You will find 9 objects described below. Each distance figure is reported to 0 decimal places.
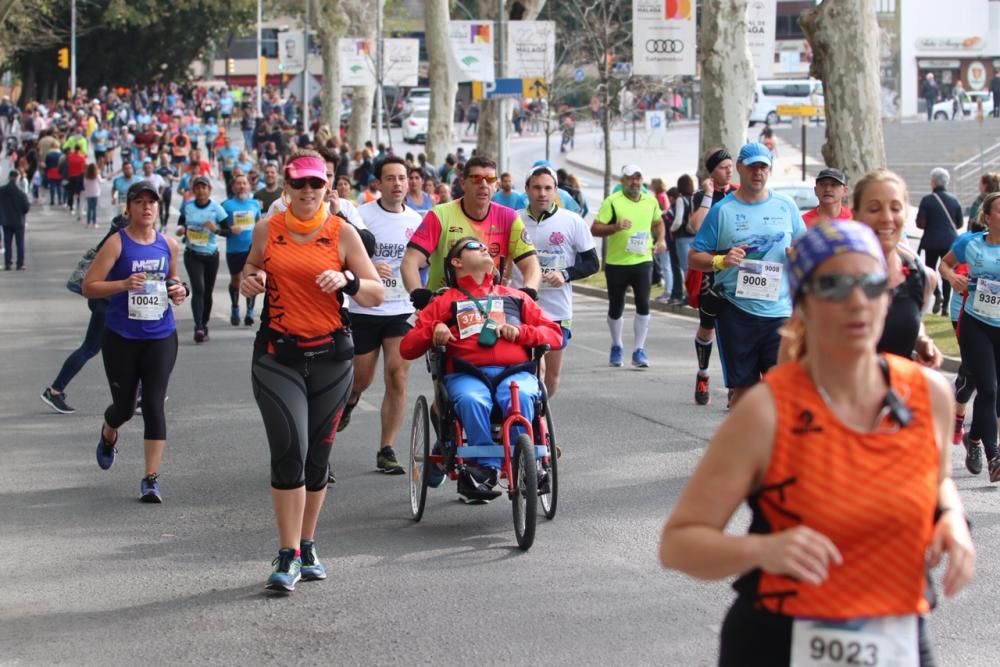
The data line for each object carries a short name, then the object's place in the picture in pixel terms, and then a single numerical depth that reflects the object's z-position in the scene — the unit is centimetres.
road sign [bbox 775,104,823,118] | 6705
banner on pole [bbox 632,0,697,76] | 2395
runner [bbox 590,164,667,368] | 1620
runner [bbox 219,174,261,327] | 1952
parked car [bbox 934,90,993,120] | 6750
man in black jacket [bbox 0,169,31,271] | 2908
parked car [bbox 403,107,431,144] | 6931
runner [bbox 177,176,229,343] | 1894
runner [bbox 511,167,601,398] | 1177
